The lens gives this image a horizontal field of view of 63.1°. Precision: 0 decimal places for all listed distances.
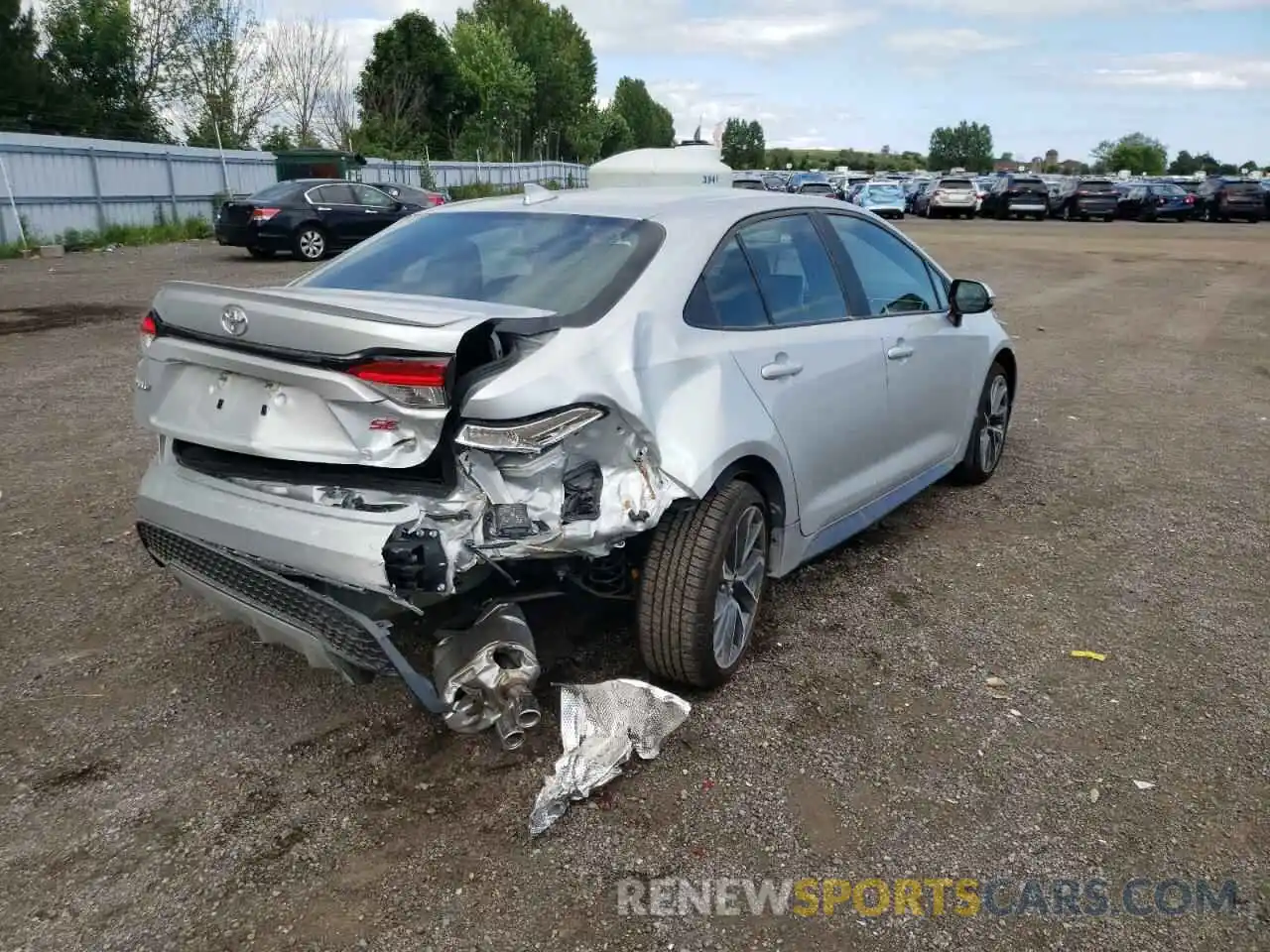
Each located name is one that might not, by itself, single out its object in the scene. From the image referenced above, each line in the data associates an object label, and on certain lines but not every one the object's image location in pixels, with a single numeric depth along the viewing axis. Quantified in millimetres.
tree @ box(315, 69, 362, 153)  42844
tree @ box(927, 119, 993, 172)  134625
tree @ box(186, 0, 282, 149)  35938
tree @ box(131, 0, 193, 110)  34969
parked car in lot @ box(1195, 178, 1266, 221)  36094
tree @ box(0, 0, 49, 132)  28734
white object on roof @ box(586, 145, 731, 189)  9203
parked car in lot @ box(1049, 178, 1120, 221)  37688
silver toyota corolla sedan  2756
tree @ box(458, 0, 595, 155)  65375
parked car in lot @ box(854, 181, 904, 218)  37062
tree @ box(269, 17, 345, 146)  41094
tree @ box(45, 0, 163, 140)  32625
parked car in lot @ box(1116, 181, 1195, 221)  37125
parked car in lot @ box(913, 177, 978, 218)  38969
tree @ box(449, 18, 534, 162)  49844
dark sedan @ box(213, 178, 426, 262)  17281
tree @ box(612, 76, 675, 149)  113500
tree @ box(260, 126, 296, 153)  37406
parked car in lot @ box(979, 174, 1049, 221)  38125
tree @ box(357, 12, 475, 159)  43312
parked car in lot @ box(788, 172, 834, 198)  34188
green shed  25875
